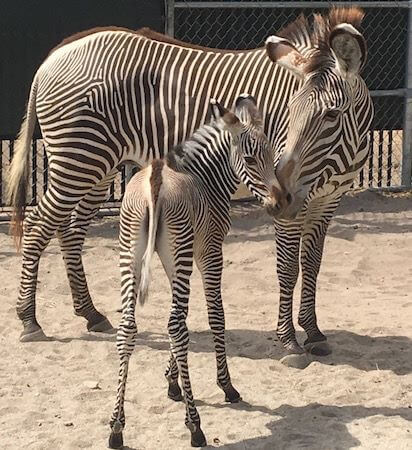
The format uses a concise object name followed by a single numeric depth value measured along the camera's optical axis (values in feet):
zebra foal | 16.17
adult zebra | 20.45
